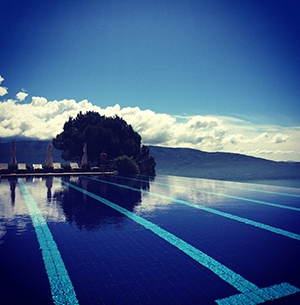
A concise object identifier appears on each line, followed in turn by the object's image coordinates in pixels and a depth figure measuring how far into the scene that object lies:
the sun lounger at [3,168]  18.89
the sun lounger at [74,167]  21.99
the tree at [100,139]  28.31
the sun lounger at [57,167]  21.23
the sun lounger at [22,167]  20.02
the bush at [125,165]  23.28
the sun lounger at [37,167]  20.67
